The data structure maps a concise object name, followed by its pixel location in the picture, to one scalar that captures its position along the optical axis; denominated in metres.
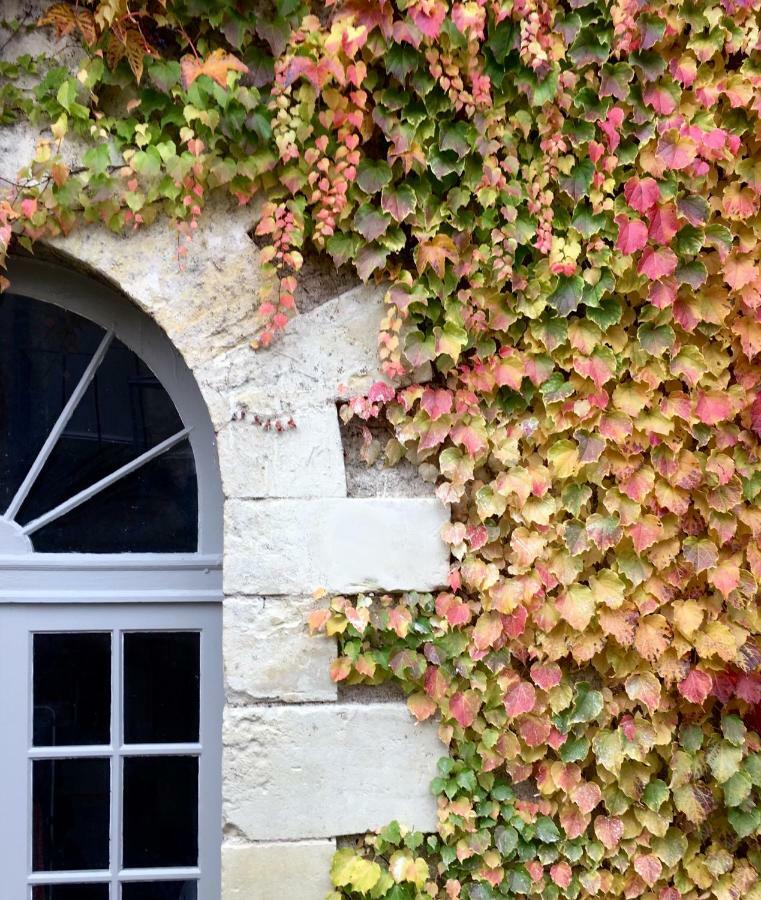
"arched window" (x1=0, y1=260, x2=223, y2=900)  2.52
